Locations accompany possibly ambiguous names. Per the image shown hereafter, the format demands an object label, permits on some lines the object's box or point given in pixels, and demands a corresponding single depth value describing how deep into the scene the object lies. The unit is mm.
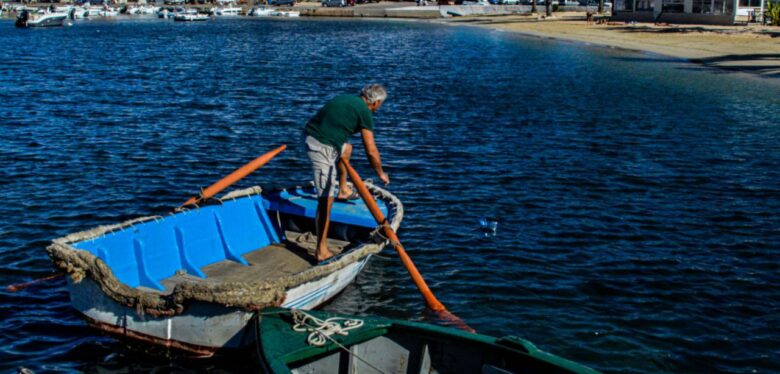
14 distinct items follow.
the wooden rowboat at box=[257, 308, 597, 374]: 8352
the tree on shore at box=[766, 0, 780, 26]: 62875
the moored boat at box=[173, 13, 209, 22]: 124750
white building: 69812
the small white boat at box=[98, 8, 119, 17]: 134750
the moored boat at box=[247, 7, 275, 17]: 143250
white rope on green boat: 8859
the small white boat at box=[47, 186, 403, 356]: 9906
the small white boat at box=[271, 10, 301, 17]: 142750
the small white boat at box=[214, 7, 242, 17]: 146125
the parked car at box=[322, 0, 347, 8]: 154750
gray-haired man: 11625
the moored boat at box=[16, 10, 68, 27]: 101912
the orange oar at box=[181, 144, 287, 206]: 12664
